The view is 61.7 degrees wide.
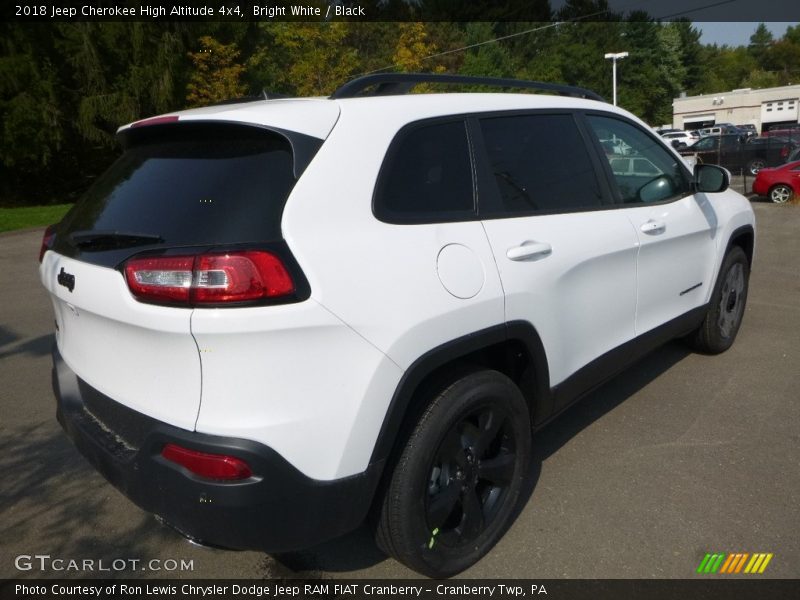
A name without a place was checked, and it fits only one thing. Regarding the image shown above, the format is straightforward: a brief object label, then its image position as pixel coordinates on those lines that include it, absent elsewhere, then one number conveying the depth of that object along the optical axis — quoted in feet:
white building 204.95
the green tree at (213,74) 76.54
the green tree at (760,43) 418.92
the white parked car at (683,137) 148.77
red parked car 50.06
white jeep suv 6.65
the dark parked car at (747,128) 164.86
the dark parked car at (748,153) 72.54
